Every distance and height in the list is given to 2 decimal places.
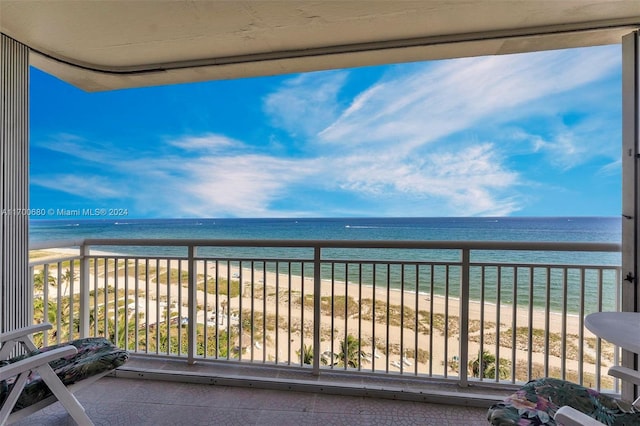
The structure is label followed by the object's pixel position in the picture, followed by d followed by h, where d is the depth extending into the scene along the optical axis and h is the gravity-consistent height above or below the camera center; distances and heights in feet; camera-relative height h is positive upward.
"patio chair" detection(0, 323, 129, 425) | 3.81 -2.52
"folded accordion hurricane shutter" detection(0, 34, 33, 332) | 5.67 +0.56
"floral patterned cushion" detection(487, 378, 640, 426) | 3.28 -2.45
